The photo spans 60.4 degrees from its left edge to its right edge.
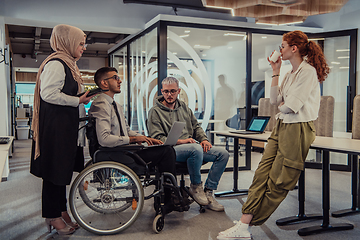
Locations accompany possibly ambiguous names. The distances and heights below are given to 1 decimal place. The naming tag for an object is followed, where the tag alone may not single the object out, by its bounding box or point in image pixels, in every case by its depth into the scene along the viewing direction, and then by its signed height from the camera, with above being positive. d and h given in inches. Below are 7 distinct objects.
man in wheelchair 92.4 -10.7
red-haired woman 82.8 -9.6
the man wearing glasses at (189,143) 108.3 -15.4
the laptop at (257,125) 122.3 -9.7
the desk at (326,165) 78.7 -19.6
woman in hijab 84.7 -4.9
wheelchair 88.9 -26.9
